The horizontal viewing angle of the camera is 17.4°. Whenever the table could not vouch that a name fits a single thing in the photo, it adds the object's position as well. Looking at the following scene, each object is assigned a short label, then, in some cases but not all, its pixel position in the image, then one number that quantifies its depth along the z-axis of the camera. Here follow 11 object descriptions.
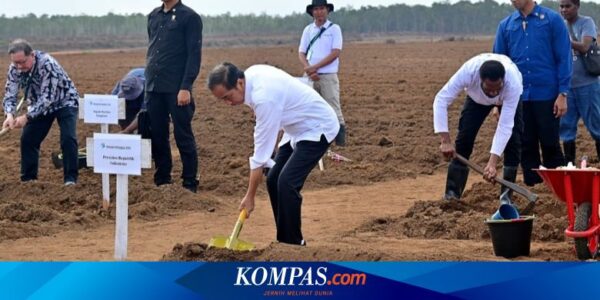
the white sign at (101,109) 18.47
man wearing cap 21.62
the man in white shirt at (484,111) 15.67
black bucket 13.58
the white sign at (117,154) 13.97
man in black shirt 19.29
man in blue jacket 17.54
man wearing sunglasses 19.75
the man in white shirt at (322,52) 22.07
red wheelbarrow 13.03
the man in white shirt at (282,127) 13.26
